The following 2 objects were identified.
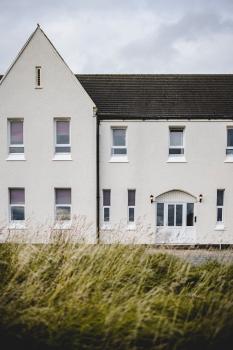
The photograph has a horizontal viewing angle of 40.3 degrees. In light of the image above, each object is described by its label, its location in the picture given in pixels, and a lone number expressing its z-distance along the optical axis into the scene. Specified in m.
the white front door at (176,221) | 18.44
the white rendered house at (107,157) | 17.64
